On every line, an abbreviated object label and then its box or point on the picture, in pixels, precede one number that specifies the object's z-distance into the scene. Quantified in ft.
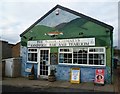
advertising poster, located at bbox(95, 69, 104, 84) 21.70
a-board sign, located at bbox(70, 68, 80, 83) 23.10
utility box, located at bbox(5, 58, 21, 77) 27.42
